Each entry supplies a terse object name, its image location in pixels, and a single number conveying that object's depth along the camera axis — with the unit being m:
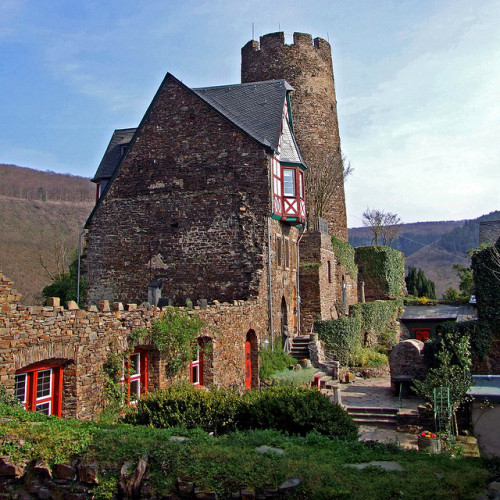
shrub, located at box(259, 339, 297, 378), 19.44
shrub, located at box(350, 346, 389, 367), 25.16
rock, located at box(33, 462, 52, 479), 7.46
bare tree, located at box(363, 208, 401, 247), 53.47
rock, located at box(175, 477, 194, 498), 6.77
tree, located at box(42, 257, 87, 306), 23.91
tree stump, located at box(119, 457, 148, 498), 7.04
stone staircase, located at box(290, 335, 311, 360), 22.77
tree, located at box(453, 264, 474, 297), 42.12
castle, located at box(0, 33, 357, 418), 20.84
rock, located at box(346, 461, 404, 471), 6.58
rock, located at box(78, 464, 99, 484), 7.27
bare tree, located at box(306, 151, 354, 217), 34.56
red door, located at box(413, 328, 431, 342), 36.59
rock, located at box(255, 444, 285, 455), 7.06
